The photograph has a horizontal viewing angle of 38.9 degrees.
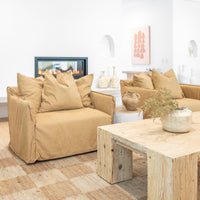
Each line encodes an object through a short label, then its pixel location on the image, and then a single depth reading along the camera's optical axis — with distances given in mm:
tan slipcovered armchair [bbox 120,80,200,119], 3913
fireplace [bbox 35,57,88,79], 5375
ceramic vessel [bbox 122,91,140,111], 3443
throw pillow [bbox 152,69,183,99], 4223
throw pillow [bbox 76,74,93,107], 3572
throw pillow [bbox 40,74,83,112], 3258
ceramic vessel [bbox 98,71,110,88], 5910
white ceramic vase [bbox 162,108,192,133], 2252
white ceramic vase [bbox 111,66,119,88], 6027
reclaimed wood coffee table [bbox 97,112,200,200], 1768
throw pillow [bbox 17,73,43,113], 3250
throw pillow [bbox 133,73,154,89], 4246
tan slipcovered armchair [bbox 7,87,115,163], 2818
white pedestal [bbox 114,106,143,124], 3326
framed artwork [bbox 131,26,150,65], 7395
